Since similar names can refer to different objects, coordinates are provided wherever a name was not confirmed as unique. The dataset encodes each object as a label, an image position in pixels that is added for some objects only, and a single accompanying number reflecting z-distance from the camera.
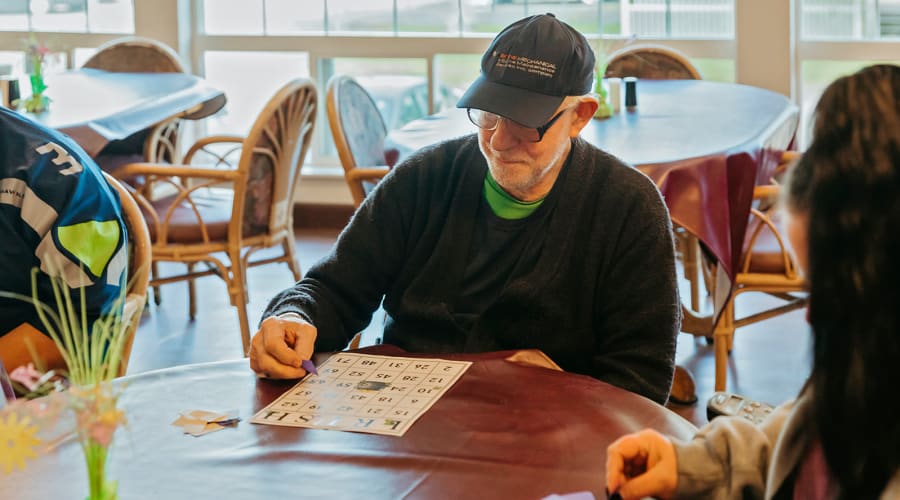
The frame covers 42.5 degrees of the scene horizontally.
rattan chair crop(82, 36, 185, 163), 4.90
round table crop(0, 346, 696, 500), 1.24
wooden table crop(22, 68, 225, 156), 3.66
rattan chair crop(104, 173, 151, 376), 2.10
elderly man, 1.80
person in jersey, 1.93
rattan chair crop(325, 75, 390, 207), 3.37
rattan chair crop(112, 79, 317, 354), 3.64
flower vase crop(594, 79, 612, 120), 3.84
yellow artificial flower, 1.00
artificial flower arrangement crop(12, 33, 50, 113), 4.02
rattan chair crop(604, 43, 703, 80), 4.67
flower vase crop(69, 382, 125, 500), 0.99
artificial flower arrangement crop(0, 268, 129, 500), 0.99
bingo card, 1.42
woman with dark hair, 0.93
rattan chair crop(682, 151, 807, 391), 3.13
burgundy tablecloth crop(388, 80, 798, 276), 3.06
